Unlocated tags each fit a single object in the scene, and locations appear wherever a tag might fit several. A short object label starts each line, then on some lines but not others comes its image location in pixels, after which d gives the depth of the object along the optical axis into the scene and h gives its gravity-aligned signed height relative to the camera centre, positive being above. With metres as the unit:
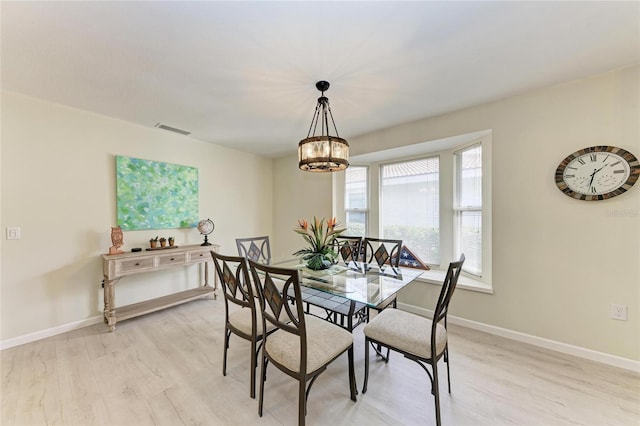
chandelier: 1.89 +0.48
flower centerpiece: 2.37 -0.37
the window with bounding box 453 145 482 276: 2.88 +0.05
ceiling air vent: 3.09 +1.15
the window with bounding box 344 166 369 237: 3.97 +0.18
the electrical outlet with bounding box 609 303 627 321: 1.95 -0.85
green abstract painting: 2.94 +0.25
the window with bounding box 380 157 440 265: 3.36 +0.09
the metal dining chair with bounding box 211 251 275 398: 1.68 -0.83
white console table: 2.61 -0.66
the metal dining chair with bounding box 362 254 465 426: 1.49 -0.85
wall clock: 1.91 +0.31
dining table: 1.80 -0.62
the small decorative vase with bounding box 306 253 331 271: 2.37 -0.50
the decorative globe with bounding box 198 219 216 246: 3.51 -0.23
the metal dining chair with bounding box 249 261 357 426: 1.34 -0.84
